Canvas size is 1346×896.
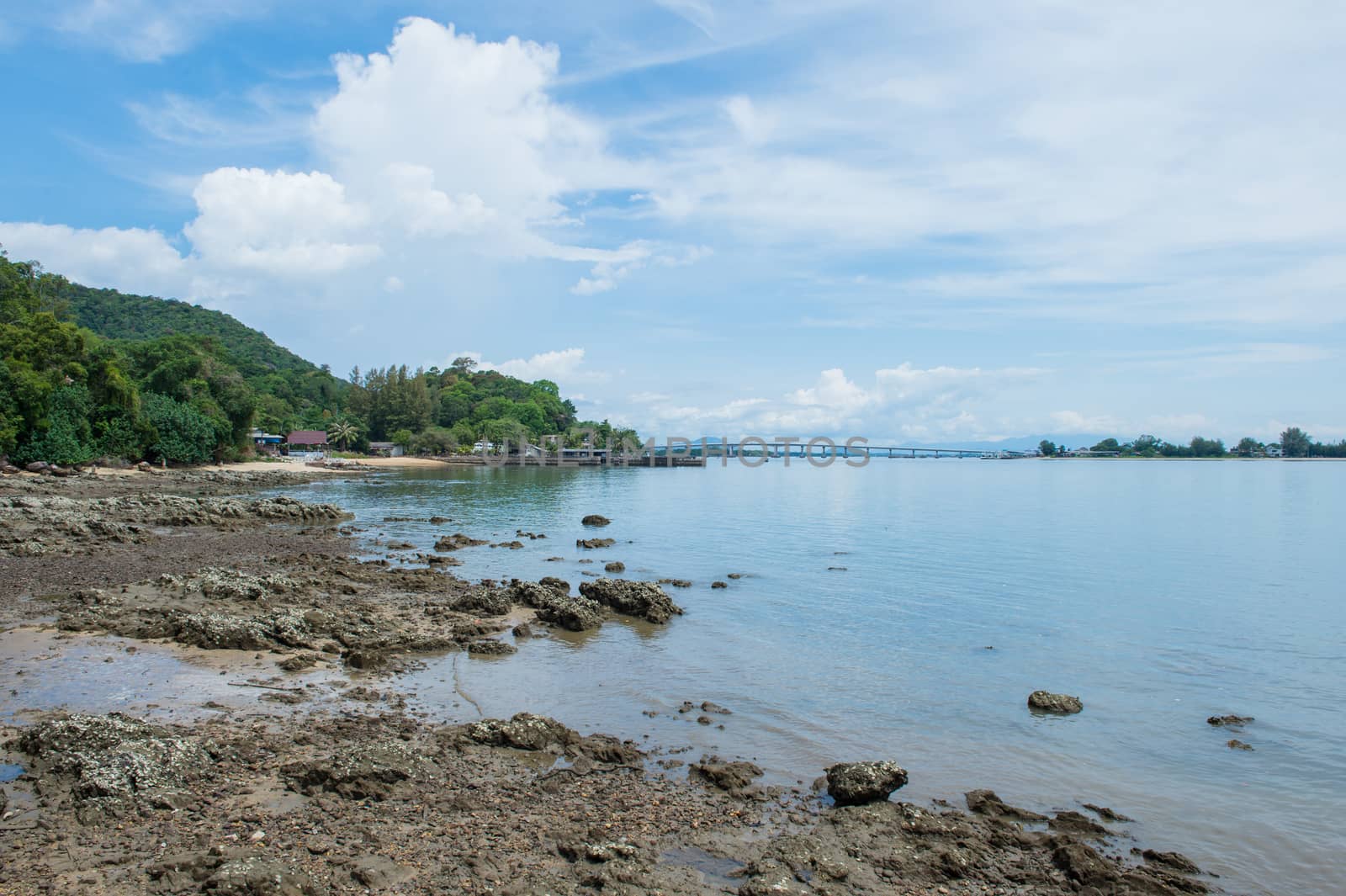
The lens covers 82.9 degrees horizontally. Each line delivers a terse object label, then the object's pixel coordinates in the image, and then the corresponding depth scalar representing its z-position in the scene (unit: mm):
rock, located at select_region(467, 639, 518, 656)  14539
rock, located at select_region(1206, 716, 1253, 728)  12562
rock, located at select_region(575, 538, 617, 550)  32250
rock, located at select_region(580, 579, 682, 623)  18703
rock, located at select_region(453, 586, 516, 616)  18016
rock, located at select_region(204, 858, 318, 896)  5840
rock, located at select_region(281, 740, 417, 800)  7879
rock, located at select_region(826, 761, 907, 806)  8602
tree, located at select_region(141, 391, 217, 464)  68062
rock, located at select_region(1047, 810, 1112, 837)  8422
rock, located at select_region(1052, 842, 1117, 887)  7266
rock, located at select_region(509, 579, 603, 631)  17297
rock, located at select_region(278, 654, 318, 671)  12523
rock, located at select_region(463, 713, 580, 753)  9742
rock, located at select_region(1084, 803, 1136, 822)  8898
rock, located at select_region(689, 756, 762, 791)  8984
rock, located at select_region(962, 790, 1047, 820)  8703
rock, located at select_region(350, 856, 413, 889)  6266
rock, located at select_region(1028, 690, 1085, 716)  12766
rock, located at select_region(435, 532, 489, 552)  29969
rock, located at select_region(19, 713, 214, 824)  7285
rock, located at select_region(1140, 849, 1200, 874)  7750
